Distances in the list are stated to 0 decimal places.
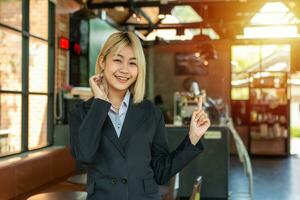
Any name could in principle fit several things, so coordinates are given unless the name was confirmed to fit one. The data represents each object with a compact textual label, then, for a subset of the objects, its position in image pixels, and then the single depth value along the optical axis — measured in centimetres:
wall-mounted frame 1205
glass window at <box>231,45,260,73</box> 1184
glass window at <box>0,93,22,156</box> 470
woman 137
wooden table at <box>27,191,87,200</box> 329
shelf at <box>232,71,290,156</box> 1136
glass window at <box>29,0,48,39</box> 540
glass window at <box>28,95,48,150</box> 540
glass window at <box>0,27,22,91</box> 466
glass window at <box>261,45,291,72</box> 1171
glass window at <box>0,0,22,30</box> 467
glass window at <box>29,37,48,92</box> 537
